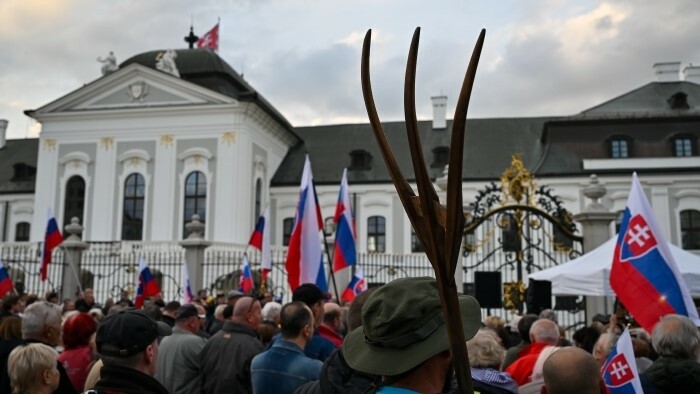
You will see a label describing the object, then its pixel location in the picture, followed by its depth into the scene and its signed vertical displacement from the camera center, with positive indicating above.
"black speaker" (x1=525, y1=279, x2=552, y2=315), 10.23 -0.34
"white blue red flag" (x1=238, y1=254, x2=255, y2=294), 13.73 -0.19
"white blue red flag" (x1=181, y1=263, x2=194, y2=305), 12.69 -0.36
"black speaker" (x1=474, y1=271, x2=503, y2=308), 11.98 -0.28
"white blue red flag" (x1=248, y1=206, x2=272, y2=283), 13.09 +0.62
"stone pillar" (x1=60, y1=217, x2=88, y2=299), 17.20 +0.11
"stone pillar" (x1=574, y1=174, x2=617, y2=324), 13.38 +0.97
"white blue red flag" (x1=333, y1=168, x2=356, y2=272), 11.20 +0.52
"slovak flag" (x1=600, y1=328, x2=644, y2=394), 3.54 -0.52
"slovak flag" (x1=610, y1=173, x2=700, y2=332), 5.37 +0.00
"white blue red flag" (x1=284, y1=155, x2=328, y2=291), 9.41 +0.30
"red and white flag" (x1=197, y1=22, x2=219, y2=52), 34.28 +11.62
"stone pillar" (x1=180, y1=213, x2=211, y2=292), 16.50 +0.40
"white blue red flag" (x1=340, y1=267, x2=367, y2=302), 12.38 -0.27
